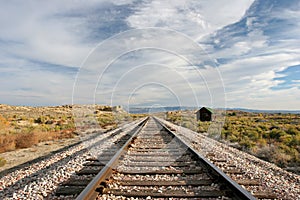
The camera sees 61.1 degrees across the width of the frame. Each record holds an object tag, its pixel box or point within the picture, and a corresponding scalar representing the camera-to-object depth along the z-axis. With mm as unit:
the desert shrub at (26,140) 11281
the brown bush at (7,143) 10472
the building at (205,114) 31719
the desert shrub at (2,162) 7437
